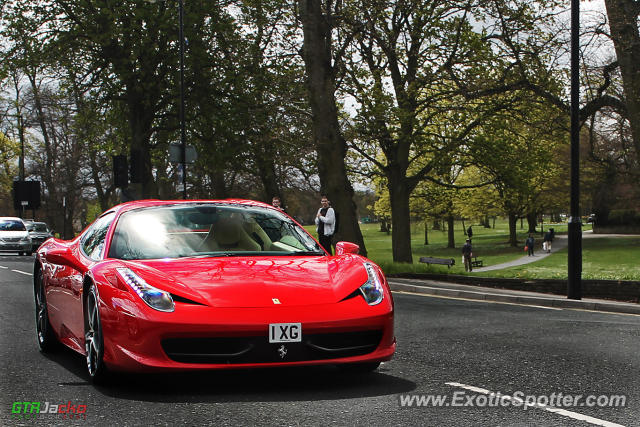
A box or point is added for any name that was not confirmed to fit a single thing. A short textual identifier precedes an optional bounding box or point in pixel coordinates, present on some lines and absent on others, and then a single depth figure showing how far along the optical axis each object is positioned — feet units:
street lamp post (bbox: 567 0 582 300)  49.85
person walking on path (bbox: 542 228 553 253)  204.73
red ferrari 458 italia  17.93
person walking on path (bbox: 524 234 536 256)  187.76
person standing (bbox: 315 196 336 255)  63.10
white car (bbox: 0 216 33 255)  116.06
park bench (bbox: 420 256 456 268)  86.12
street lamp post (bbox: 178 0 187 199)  95.66
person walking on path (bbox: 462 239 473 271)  154.92
